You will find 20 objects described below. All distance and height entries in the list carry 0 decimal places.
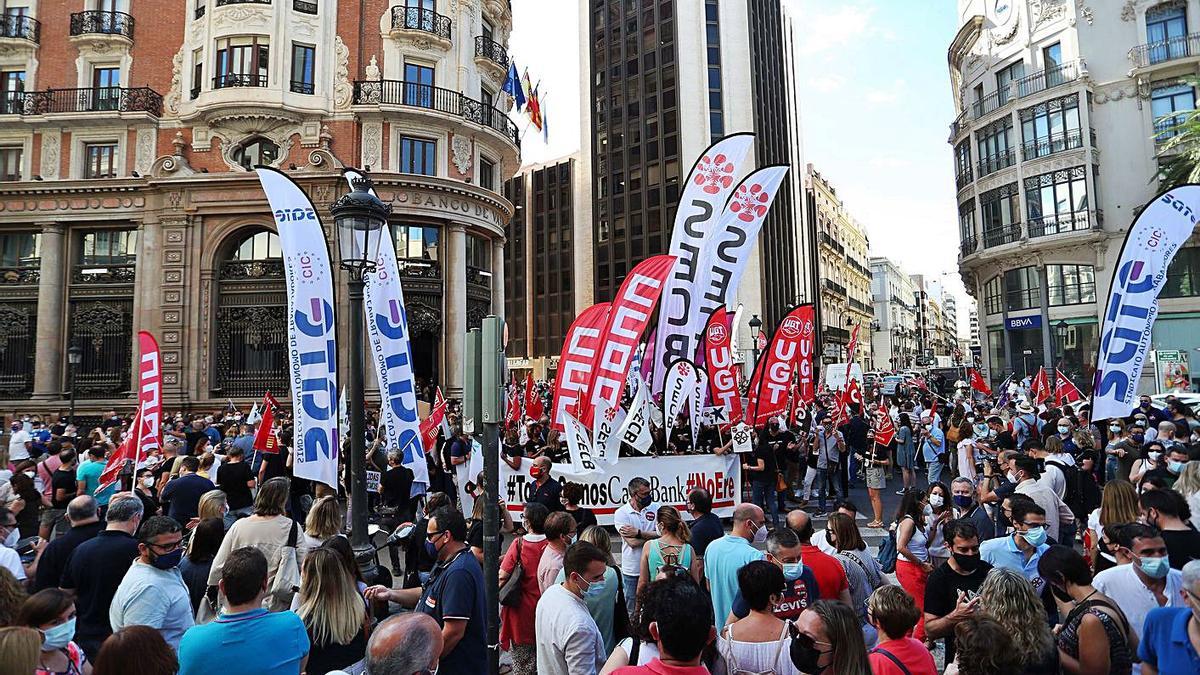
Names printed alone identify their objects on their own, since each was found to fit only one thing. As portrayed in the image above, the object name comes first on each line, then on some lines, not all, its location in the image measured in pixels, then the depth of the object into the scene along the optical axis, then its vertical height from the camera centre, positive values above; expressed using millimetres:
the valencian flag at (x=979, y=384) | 19523 +62
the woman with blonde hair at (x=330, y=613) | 3703 -1194
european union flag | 29922 +14060
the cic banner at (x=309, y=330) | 7695 +879
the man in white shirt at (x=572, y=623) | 3971 -1385
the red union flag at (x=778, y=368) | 13988 +495
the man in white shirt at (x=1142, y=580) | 4027 -1226
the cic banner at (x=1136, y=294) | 9781 +1334
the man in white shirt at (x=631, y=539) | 5621 -1246
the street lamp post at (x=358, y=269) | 6852 +1465
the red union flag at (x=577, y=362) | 9961 +525
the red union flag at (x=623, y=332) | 9961 +975
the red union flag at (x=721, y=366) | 13578 +555
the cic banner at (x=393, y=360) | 9180 +574
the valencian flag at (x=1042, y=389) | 18608 -129
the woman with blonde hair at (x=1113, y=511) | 5348 -1056
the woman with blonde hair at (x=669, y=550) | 5172 -1233
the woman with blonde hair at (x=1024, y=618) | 3352 -1205
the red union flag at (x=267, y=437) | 10484 -531
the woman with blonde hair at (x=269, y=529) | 5414 -1041
